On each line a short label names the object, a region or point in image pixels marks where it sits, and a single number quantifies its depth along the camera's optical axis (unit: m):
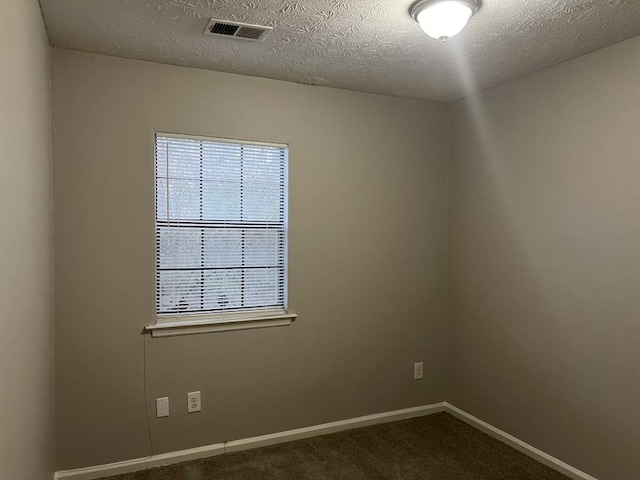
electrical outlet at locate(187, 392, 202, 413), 2.96
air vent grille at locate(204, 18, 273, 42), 2.27
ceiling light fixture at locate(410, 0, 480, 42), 2.00
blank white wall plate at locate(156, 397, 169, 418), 2.89
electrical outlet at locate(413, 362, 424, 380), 3.68
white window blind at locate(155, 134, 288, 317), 2.92
